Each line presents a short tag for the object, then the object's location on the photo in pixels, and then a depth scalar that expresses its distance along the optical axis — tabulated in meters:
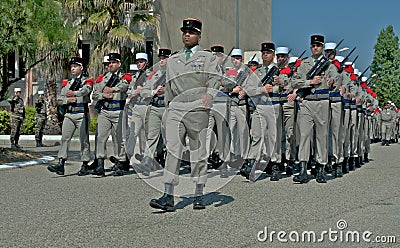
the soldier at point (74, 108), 11.38
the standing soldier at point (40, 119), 21.67
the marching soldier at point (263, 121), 11.18
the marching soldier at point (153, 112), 11.27
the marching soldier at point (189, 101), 7.70
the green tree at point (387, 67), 65.50
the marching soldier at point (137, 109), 11.93
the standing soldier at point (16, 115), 19.41
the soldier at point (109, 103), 11.50
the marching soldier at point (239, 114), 11.98
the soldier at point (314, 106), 10.67
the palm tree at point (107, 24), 25.61
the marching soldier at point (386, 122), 26.55
